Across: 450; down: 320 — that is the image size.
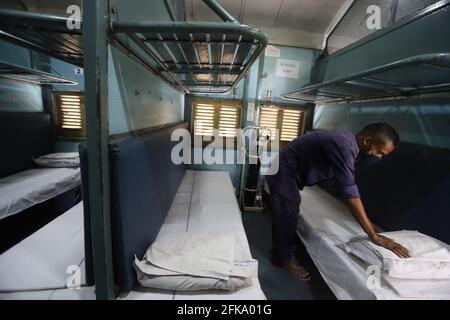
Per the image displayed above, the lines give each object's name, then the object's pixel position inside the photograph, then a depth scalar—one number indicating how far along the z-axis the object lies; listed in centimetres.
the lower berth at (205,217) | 96
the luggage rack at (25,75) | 151
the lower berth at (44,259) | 94
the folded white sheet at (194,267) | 96
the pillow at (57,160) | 228
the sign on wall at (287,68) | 303
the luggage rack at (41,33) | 78
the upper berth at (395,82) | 97
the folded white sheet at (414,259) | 114
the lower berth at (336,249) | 116
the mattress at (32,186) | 160
